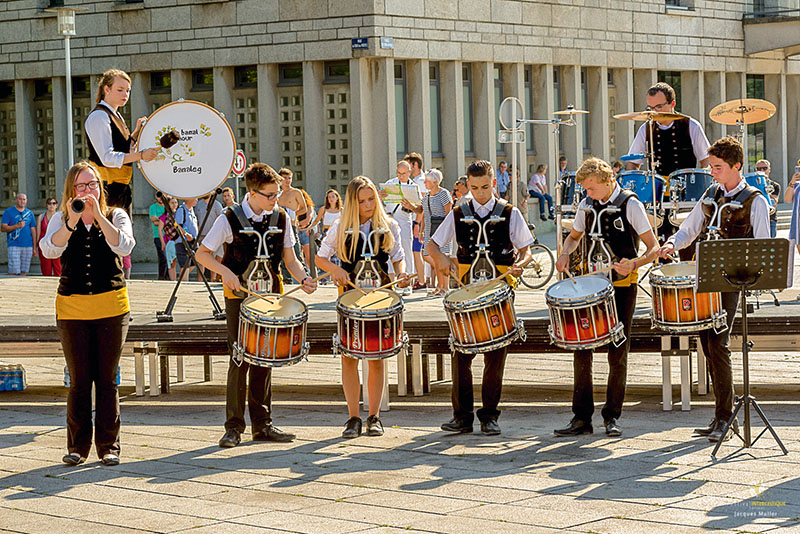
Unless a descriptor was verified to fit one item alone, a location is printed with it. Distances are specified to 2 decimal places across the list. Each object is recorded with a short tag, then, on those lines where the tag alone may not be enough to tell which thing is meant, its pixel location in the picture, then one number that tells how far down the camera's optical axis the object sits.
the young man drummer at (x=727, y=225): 14.52
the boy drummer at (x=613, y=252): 14.84
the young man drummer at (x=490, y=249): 15.02
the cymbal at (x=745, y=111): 24.22
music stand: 13.42
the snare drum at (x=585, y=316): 14.32
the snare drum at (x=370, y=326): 14.61
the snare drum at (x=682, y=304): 14.52
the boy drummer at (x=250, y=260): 14.70
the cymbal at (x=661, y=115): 19.16
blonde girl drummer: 15.12
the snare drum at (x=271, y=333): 14.42
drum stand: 17.96
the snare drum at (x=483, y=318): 14.49
